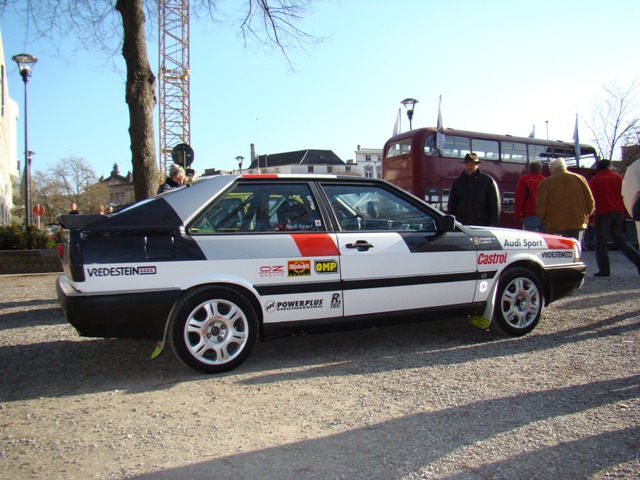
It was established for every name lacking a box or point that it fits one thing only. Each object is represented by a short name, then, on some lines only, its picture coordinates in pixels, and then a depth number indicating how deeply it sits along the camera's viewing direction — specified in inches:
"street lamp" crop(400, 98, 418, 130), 775.1
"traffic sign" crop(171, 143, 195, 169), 367.2
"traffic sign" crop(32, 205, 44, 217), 991.0
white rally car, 143.9
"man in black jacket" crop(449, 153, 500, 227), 257.8
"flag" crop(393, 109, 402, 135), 858.8
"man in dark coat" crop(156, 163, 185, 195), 272.6
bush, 486.3
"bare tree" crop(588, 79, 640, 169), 920.3
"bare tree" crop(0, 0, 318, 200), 293.9
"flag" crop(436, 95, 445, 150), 586.9
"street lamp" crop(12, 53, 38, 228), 632.4
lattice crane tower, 2468.0
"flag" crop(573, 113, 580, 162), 727.1
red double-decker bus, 593.3
